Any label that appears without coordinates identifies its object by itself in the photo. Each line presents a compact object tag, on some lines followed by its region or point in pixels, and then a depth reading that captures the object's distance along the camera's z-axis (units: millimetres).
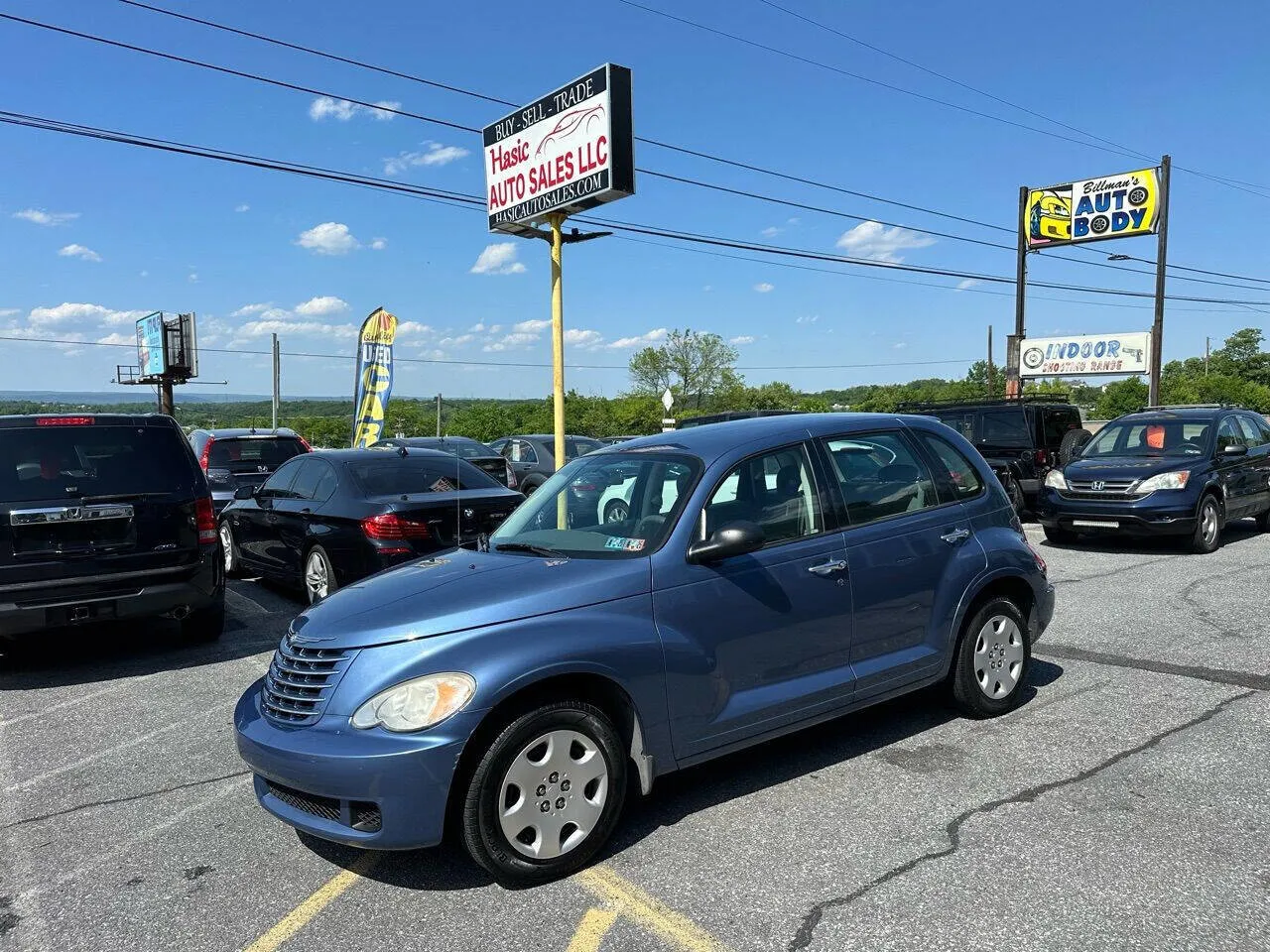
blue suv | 10781
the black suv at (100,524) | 6211
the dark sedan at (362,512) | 7844
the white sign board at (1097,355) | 26891
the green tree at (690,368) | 90625
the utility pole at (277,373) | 54756
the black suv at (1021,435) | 14086
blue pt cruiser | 3232
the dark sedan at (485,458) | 15008
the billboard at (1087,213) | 28547
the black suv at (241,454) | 12617
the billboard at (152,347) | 50625
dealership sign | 9195
